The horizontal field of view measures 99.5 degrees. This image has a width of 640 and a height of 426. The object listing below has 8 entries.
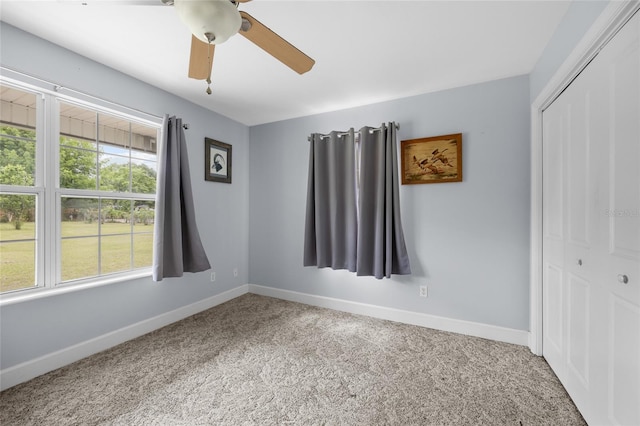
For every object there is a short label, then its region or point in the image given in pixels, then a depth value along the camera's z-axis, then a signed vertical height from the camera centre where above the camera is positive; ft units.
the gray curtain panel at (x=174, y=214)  8.27 -0.05
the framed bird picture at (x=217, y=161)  10.53 +2.09
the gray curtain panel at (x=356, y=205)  9.05 +0.28
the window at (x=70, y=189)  6.24 +0.59
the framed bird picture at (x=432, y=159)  8.54 +1.77
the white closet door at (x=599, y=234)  3.75 -0.35
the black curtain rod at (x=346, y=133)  9.22 +2.96
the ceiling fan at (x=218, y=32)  3.35 +2.81
